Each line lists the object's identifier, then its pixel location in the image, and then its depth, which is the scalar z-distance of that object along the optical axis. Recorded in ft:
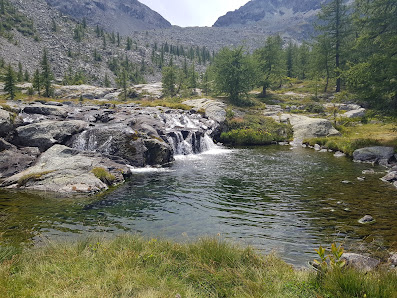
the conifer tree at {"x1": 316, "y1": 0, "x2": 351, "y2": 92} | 189.37
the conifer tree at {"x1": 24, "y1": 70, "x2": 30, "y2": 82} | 303.68
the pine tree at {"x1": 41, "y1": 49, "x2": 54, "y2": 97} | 210.67
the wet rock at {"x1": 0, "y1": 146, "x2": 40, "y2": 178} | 61.67
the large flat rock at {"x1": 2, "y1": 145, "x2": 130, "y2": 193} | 52.85
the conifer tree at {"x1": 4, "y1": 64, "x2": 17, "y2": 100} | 178.91
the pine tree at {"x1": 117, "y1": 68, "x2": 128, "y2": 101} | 257.63
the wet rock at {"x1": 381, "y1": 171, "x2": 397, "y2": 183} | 58.03
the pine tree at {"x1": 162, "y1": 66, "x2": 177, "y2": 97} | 258.69
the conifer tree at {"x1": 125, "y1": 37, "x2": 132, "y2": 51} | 597.73
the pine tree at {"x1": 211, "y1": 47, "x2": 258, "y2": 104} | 175.63
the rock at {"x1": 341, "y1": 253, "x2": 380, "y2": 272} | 22.39
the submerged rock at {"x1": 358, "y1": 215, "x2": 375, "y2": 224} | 37.38
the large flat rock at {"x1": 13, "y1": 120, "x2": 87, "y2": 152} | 73.46
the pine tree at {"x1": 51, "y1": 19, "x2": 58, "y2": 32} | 552.41
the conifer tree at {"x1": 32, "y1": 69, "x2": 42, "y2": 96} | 218.18
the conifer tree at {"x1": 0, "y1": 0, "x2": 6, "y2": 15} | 498.11
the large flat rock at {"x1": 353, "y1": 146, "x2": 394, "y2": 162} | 77.81
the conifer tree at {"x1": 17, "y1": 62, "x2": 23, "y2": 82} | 296.10
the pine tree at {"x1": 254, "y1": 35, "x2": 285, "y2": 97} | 210.18
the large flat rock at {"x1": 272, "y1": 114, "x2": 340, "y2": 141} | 127.24
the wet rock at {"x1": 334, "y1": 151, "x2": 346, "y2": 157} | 92.17
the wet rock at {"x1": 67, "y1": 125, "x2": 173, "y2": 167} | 77.61
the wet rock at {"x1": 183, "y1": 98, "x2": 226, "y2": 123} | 139.13
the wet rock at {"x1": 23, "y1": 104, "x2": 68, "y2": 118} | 93.71
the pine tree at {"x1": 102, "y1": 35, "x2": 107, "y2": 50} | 557.95
